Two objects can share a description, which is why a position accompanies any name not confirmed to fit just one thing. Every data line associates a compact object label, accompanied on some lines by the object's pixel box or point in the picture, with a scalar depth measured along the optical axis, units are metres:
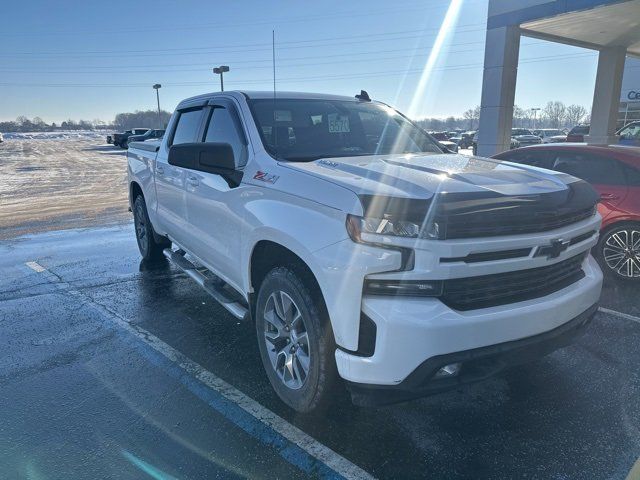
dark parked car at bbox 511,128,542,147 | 37.54
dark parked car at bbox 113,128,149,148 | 45.69
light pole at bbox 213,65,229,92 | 25.45
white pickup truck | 2.35
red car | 5.50
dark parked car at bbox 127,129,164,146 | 33.30
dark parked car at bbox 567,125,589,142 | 18.08
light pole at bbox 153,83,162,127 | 60.53
